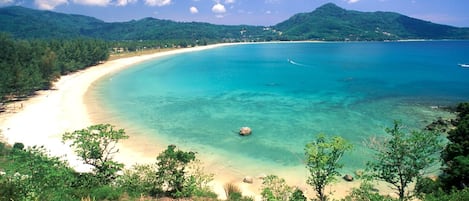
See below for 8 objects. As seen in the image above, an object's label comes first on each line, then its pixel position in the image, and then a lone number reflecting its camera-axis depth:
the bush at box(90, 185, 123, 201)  20.92
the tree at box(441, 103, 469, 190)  23.88
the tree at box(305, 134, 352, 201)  20.39
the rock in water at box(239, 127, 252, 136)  48.25
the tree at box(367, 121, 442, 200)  21.03
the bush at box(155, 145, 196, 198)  23.72
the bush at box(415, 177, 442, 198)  23.16
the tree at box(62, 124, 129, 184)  24.11
